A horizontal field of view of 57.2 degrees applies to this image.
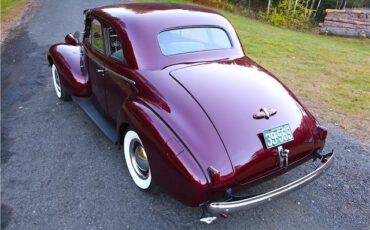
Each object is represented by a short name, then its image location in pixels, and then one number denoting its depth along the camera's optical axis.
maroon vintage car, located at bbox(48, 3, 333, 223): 2.60
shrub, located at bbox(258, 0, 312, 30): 15.52
